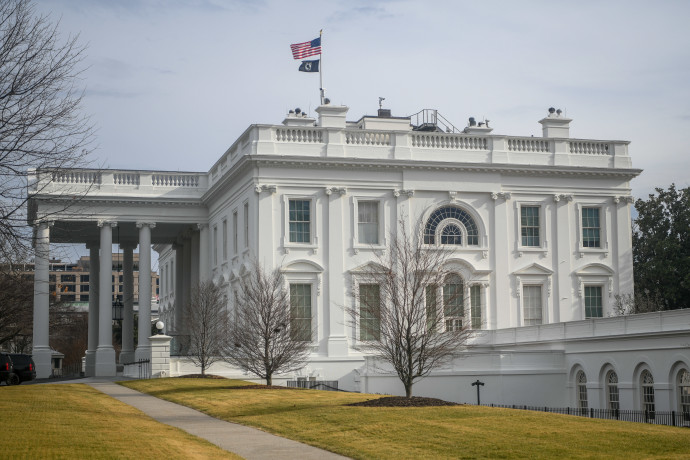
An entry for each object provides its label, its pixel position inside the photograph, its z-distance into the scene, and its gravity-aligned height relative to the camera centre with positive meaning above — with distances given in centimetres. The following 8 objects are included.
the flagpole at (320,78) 6055 +1543
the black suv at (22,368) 5204 -121
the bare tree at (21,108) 2334 +540
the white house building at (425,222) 5328 +642
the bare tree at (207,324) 5031 +91
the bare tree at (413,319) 3297 +65
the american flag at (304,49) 5938 +1654
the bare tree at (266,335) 4375 +29
